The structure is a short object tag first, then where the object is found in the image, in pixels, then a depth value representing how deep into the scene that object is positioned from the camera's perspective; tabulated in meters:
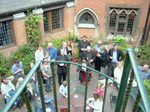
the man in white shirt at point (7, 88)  3.86
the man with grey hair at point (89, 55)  4.72
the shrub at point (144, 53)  5.25
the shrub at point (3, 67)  5.06
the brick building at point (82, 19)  5.72
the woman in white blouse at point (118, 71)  4.35
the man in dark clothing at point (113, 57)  4.80
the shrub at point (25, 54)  5.33
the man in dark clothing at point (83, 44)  5.27
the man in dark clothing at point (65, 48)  4.81
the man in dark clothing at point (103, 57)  4.84
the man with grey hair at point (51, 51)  4.95
